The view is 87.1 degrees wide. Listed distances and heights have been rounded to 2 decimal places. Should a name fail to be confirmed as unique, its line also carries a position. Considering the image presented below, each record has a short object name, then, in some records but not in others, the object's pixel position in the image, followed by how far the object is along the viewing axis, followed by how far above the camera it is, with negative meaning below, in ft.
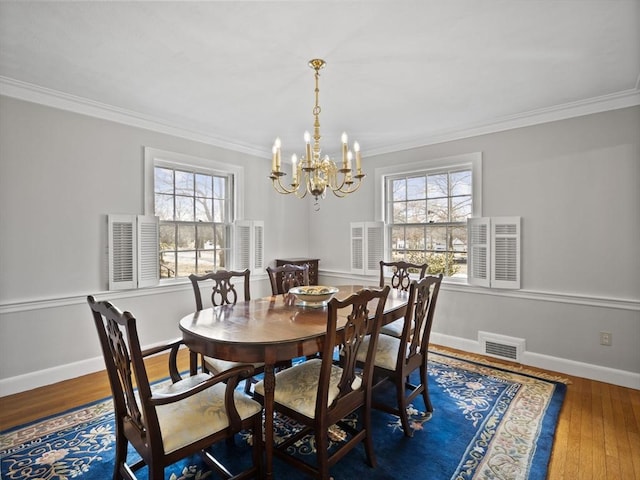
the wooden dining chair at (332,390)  5.59 -2.78
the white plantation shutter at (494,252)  11.49 -0.46
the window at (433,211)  12.93 +1.14
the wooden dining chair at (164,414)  4.56 -2.74
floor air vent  11.43 -3.73
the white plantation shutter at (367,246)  14.94 -0.35
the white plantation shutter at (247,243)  14.57 -0.21
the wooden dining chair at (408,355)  7.29 -2.73
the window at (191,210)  12.42 +1.13
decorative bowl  8.35 -1.40
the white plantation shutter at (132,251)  10.87 -0.44
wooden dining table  5.67 -1.74
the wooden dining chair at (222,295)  7.43 -1.67
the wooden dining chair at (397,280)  9.80 -1.58
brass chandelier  7.94 +1.75
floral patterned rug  6.24 -4.30
